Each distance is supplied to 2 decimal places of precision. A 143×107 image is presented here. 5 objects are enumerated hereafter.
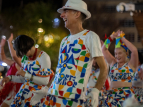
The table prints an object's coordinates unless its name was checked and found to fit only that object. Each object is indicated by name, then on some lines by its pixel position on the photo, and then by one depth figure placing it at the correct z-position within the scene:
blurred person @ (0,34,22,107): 4.41
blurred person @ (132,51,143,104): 5.31
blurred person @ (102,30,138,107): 4.34
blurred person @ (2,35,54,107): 3.76
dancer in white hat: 2.56
